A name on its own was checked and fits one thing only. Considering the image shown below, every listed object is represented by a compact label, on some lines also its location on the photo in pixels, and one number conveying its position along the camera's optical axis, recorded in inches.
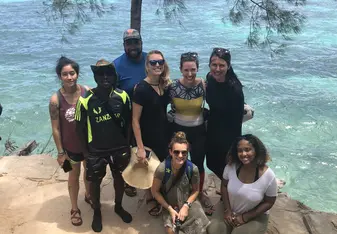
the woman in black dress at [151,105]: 149.2
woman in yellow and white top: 150.3
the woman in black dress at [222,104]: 149.1
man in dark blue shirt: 162.9
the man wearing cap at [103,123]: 143.8
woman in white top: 144.3
